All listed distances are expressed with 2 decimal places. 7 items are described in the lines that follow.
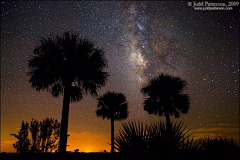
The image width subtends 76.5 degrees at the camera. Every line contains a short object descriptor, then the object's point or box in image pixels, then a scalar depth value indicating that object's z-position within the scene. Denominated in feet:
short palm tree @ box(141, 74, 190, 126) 59.21
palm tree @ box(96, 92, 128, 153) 79.66
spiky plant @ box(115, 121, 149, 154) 12.98
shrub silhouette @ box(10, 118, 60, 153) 41.88
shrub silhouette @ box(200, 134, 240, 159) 16.66
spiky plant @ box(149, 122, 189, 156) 11.91
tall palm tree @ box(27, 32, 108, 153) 35.24
